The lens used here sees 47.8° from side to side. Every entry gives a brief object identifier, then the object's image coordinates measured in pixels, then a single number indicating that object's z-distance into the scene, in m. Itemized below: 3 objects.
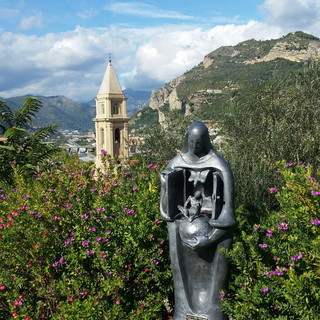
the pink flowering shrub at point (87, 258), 4.52
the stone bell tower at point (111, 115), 34.16
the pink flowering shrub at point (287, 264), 3.47
